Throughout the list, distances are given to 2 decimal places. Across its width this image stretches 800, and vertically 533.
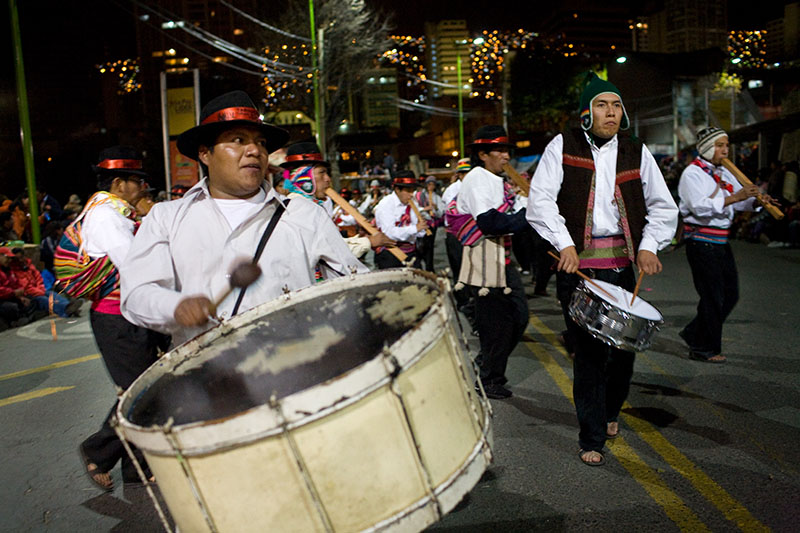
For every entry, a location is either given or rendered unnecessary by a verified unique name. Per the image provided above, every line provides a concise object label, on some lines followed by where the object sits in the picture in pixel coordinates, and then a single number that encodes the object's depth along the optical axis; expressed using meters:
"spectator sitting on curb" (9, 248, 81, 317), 10.87
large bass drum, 1.67
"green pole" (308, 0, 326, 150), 26.77
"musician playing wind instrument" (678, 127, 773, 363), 6.23
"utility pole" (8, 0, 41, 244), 14.25
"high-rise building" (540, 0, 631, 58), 147.00
